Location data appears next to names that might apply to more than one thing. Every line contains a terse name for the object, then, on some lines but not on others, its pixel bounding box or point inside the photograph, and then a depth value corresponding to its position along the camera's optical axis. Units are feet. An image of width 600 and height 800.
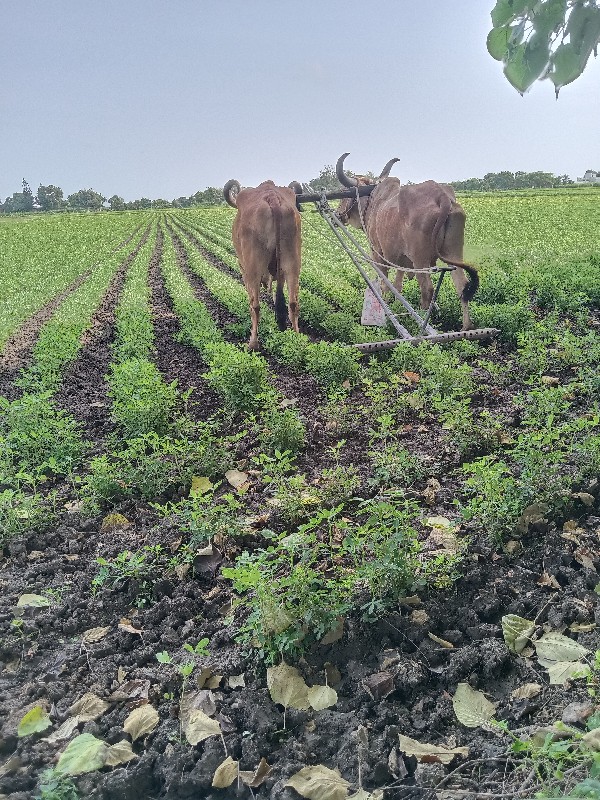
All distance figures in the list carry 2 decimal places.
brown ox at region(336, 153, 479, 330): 28.96
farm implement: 26.12
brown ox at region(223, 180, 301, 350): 28.76
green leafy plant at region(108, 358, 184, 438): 18.84
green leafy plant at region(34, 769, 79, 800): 7.41
